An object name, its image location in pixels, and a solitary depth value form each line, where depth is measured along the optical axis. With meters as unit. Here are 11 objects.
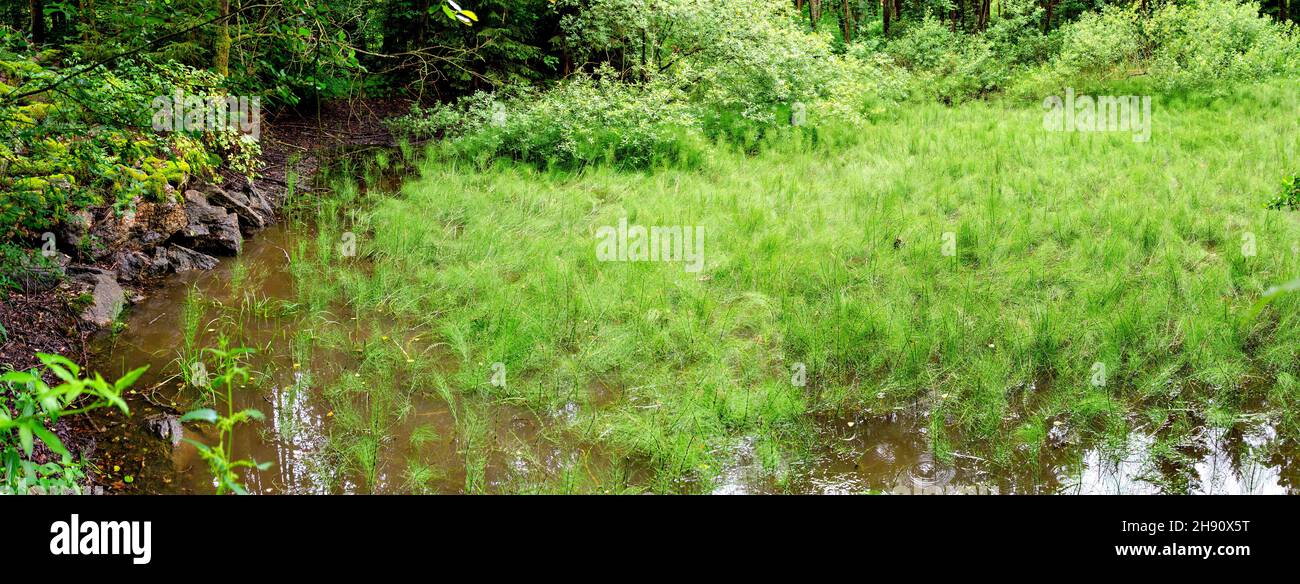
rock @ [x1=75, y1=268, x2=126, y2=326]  6.30
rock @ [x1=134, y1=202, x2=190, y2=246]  7.64
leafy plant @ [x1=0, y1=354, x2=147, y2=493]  2.09
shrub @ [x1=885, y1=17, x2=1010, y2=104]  14.95
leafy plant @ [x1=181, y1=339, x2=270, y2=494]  2.23
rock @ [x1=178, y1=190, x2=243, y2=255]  8.05
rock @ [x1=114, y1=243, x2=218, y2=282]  7.23
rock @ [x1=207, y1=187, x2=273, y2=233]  8.84
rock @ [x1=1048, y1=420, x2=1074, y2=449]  4.93
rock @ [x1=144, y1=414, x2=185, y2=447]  4.89
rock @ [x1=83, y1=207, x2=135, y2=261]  6.98
